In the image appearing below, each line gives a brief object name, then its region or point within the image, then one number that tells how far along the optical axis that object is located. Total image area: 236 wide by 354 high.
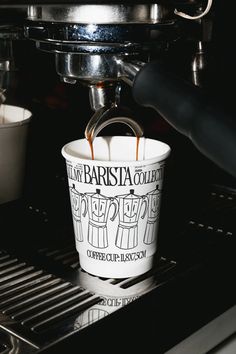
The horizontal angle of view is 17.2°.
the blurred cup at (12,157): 0.72
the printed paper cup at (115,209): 0.56
